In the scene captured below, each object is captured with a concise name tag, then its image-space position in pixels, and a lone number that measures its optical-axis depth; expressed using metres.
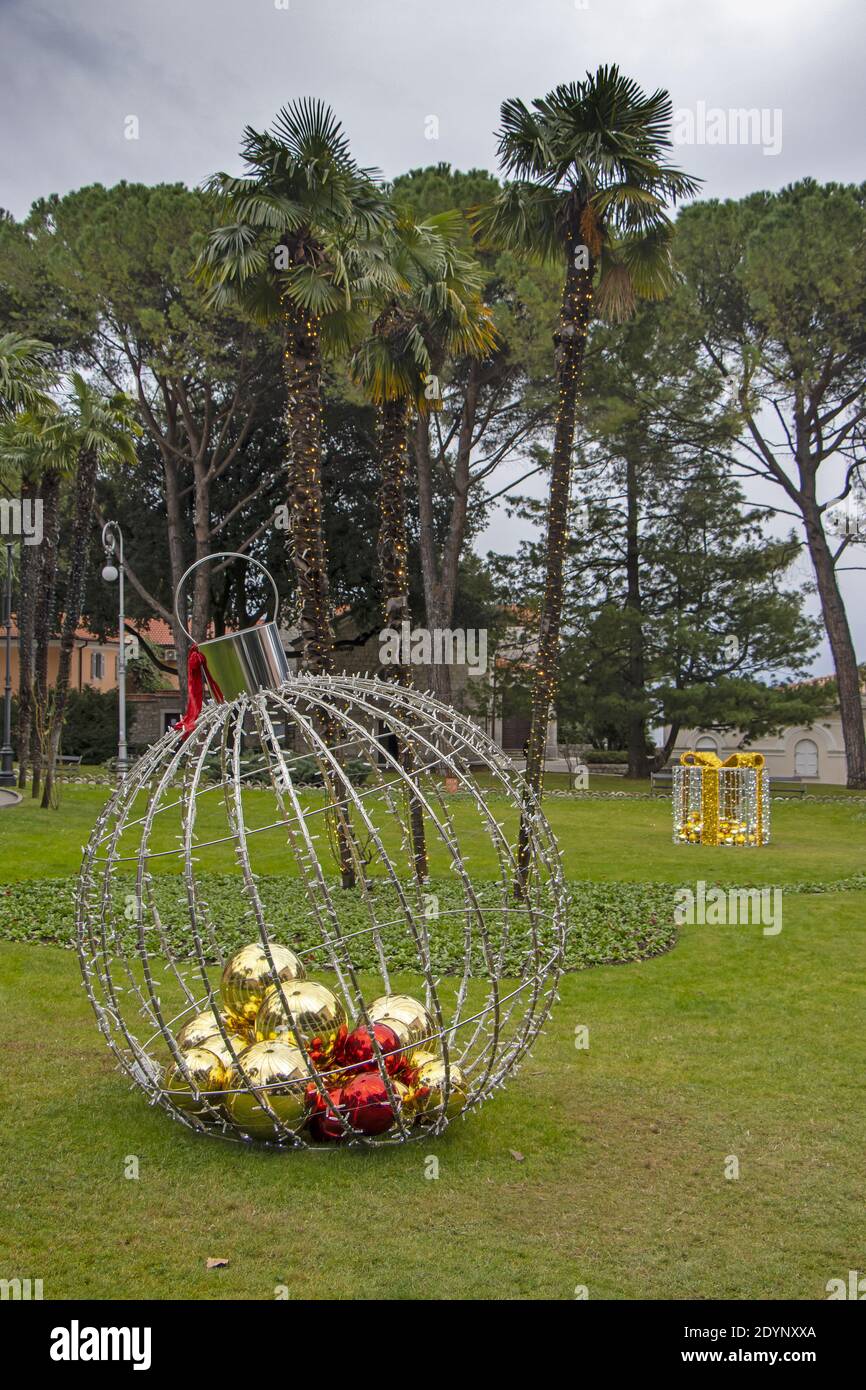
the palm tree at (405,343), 13.76
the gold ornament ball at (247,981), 5.85
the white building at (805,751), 42.53
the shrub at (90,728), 39.31
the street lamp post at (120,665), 28.22
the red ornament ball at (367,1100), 5.35
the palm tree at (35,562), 23.61
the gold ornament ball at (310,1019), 5.41
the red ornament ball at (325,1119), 5.38
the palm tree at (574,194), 12.55
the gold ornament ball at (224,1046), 5.49
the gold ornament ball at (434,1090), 5.50
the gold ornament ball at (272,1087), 5.16
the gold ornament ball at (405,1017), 5.61
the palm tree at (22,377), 22.69
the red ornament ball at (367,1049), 5.47
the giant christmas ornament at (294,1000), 5.10
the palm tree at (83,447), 22.72
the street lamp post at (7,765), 26.79
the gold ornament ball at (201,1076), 5.41
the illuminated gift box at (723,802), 19.00
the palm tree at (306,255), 13.23
